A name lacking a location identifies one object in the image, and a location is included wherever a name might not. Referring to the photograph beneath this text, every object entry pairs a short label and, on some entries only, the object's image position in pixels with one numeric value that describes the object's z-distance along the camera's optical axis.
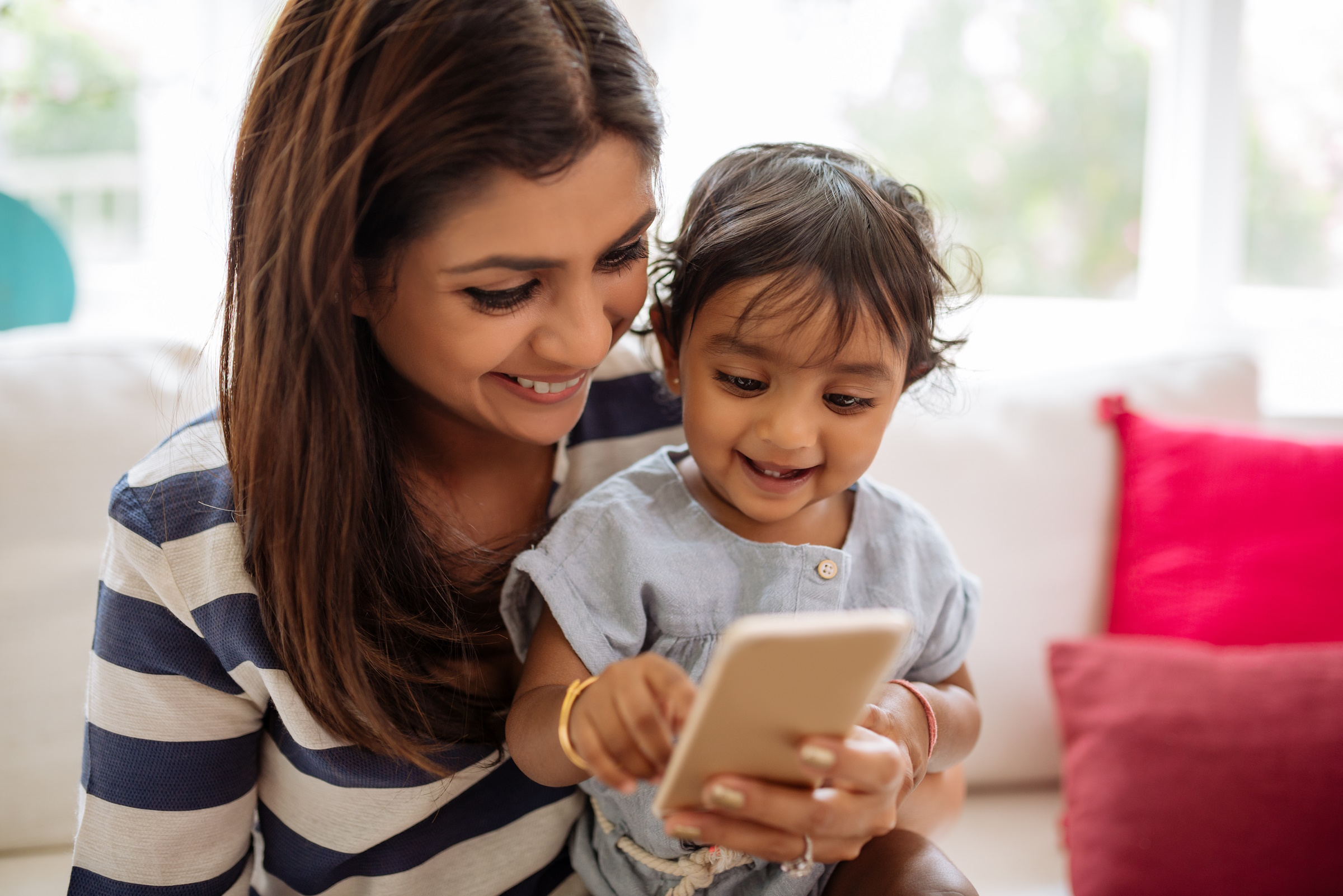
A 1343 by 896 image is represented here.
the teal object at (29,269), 1.77
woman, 0.78
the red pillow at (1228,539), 1.38
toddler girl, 0.88
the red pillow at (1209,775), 1.18
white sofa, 1.19
